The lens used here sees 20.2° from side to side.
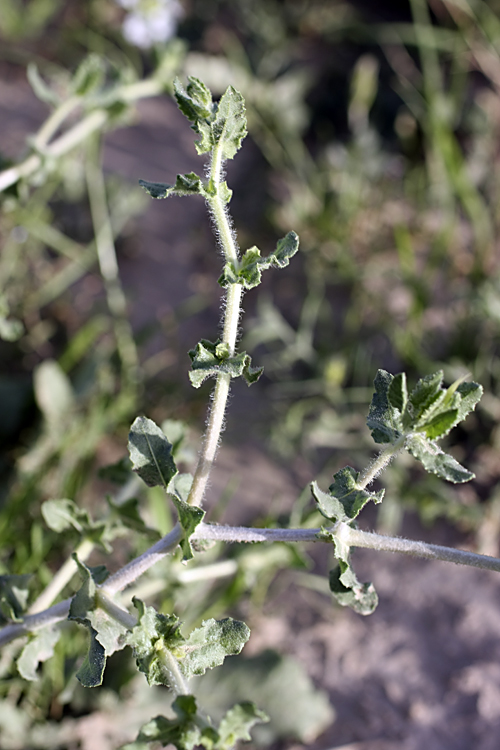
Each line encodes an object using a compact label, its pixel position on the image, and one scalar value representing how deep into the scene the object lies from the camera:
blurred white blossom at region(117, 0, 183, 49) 0.76
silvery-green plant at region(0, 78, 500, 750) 0.28
